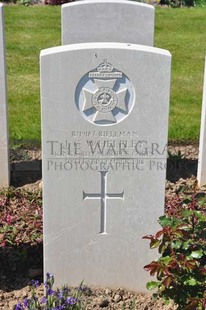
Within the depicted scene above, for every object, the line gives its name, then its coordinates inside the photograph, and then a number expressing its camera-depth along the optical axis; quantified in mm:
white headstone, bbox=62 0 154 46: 5457
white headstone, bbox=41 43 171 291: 3908
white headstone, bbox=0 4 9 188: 5488
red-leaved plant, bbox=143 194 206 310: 3764
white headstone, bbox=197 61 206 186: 5652
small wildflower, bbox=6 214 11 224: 5261
